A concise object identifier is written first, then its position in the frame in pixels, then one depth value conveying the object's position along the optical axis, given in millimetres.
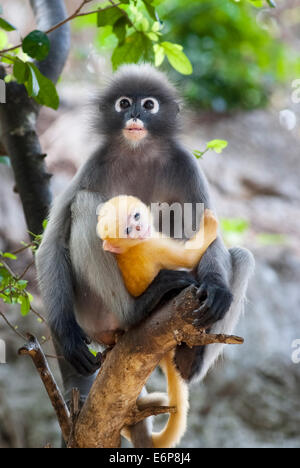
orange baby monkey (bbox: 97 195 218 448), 2768
